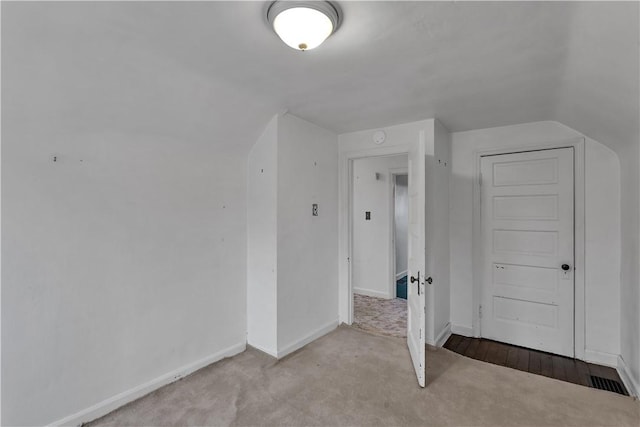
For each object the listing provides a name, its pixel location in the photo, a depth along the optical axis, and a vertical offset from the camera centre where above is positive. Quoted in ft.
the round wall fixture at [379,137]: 10.52 +2.74
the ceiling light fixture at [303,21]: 4.30 +2.91
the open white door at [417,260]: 7.64 -1.32
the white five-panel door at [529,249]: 9.58 -1.20
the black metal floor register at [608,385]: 7.68 -4.55
